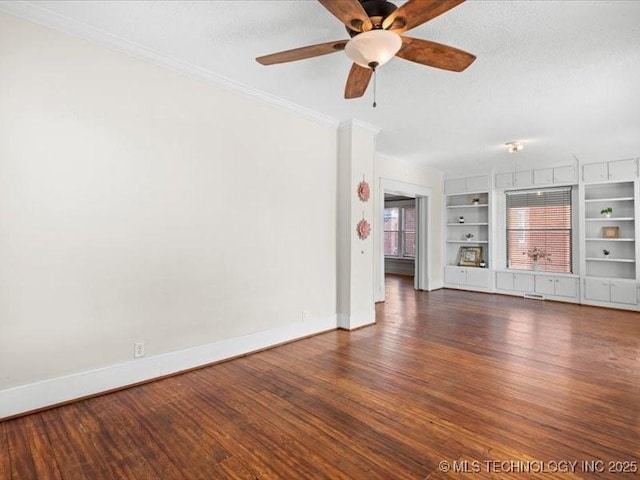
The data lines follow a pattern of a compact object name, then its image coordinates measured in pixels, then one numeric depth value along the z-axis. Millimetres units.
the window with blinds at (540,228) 6773
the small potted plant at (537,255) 7000
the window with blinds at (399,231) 10359
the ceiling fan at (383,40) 1763
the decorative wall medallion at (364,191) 4572
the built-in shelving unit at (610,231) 6074
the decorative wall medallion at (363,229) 4562
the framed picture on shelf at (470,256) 7887
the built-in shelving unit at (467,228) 7703
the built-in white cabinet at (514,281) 7020
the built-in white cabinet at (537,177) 6566
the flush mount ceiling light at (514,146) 5268
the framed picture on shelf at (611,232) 6156
